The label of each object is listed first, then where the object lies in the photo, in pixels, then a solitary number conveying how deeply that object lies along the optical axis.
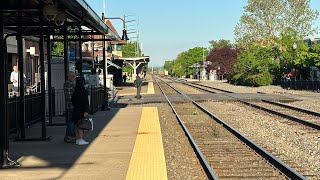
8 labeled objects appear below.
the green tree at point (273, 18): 69.69
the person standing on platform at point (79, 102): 11.39
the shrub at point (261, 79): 55.88
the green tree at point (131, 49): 118.72
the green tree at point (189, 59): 167.32
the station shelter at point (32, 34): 9.05
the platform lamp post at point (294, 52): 51.16
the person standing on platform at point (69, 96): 11.91
